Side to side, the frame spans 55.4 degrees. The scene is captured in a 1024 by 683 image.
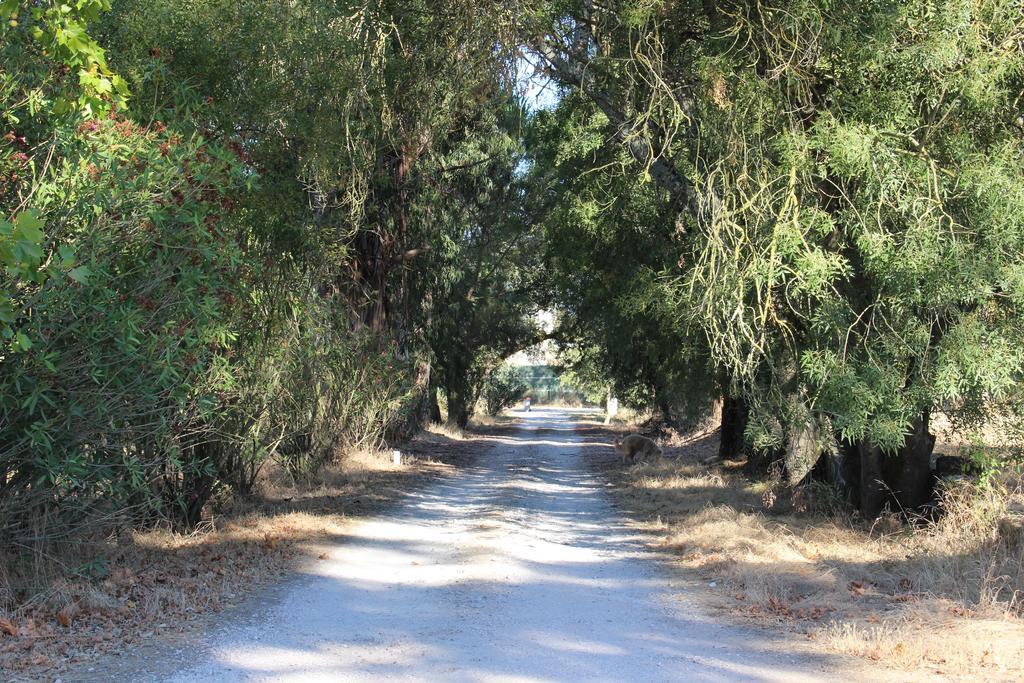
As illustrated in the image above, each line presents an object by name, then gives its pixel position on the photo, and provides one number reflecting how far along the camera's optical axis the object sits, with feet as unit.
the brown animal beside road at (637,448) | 80.74
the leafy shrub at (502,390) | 200.23
